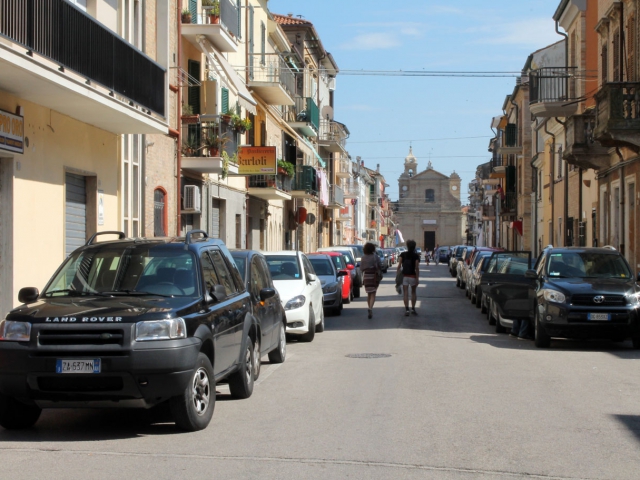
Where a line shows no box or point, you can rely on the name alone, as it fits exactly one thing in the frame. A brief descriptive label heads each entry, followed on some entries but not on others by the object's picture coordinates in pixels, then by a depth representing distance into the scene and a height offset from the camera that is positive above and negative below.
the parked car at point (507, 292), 17.22 -1.10
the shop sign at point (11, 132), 13.22 +1.62
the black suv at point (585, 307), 14.38 -1.11
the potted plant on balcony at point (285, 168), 35.95 +2.91
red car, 26.55 -1.16
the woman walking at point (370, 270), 21.50 -0.77
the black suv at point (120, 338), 7.30 -0.84
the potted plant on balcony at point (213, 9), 25.02 +6.49
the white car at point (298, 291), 15.40 -0.94
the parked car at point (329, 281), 21.56 -1.04
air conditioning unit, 24.14 +1.07
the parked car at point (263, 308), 10.72 -0.89
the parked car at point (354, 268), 30.55 -1.07
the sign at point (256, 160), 28.73 +2.53
